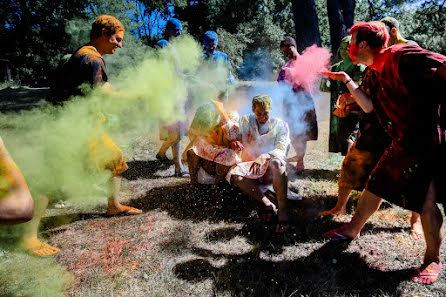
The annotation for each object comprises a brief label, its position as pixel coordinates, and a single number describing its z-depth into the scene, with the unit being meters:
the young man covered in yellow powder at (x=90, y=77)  2.69
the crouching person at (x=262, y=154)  3.21
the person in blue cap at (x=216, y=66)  4.93
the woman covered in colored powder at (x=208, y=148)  3.65
